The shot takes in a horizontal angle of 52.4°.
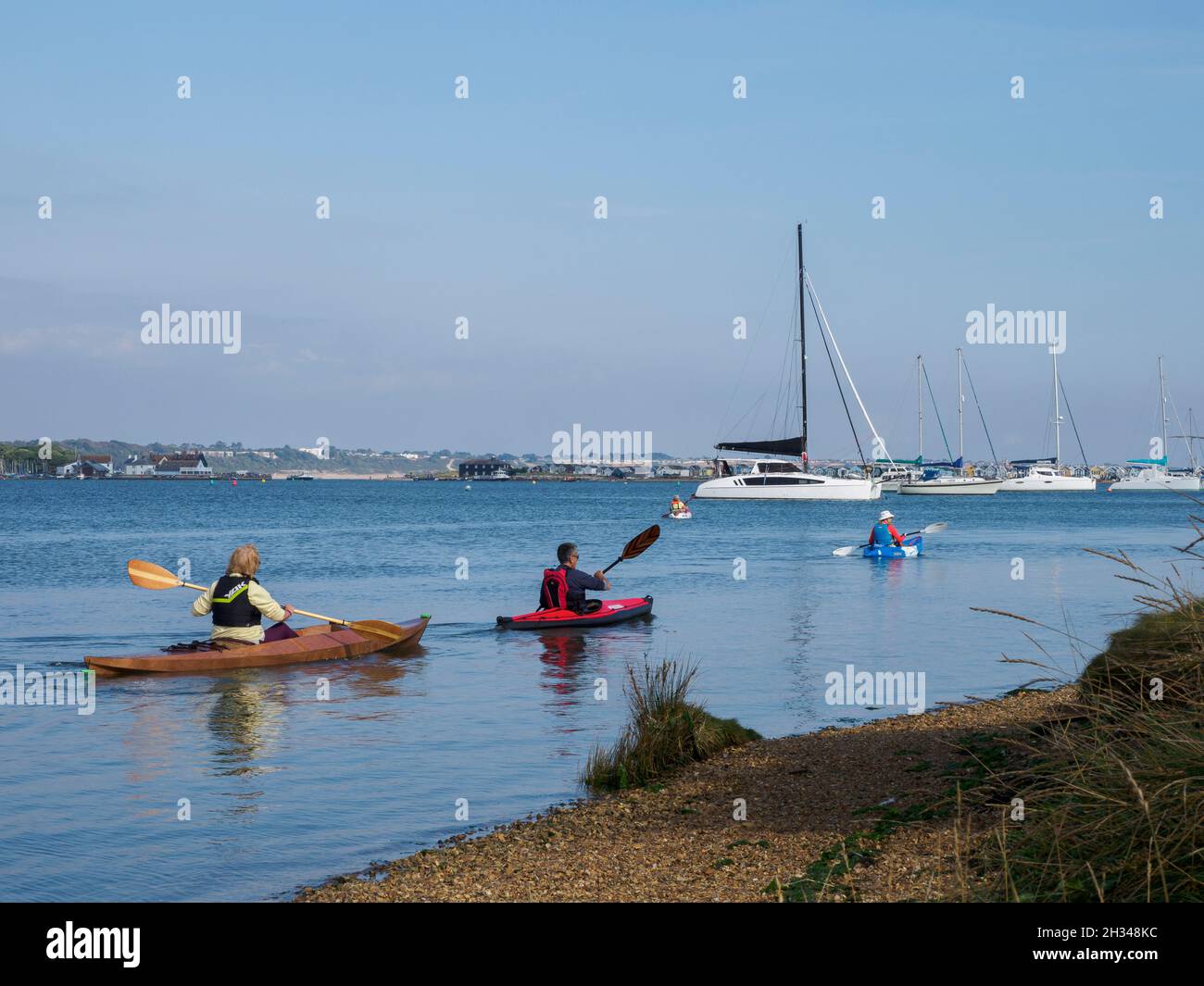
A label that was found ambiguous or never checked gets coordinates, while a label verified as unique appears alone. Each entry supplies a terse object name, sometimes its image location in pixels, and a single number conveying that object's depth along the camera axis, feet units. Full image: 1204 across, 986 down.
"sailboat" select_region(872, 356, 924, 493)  361.38
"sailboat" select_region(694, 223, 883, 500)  247.99
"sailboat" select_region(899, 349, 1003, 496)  336.29
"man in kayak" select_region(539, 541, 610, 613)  67.41
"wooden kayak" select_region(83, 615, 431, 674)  52.06
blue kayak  121.90
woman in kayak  51.29
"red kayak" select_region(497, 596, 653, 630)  67.67
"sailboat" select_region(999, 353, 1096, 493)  398.62
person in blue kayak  122.11
